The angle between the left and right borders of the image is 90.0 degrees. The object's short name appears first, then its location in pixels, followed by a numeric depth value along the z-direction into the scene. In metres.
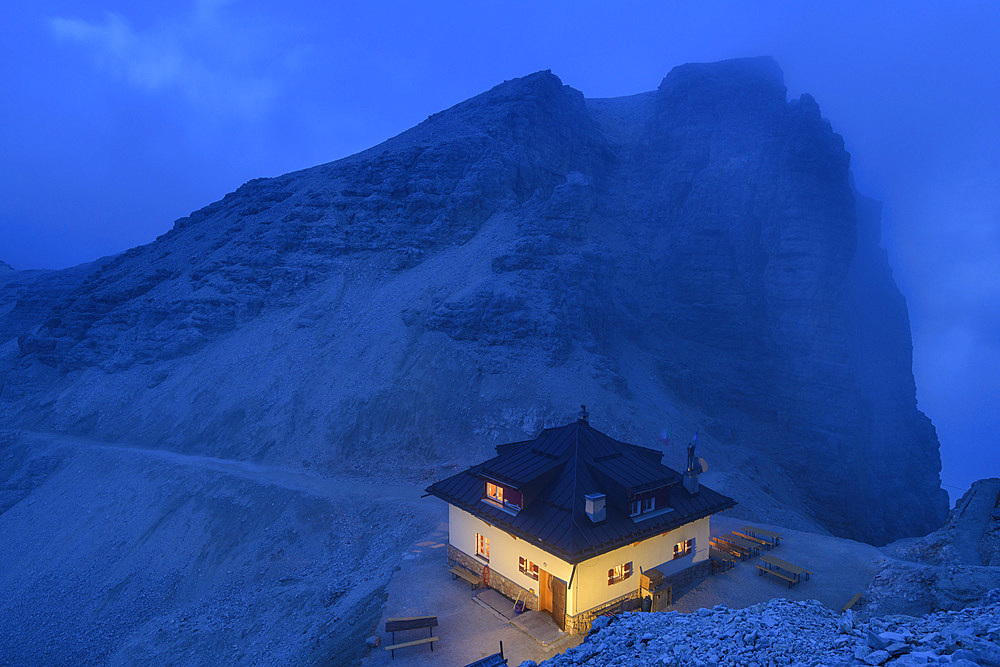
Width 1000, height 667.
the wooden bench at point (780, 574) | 22.78
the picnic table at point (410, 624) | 19.00
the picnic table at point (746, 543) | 26.34
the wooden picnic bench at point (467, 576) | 22.72
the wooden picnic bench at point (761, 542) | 26.88
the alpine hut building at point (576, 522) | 19.72
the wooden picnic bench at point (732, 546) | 25.81
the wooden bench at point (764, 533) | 27.63
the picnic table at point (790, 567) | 22.95
